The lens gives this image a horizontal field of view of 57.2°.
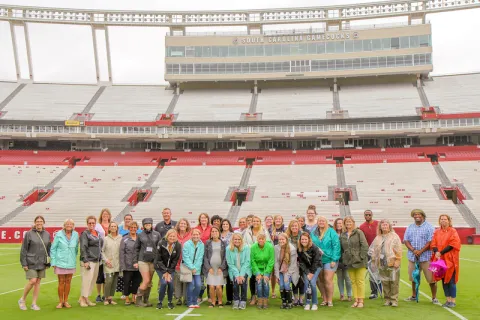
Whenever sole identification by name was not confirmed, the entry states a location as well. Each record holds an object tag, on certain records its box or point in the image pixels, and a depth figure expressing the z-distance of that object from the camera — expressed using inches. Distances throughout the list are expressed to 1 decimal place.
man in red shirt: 410.6
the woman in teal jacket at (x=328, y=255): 380.8
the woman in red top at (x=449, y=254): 369.7
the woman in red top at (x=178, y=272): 387.9
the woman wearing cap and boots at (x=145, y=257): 382.3
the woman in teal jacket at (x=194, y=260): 373.7
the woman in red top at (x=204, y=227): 406.0
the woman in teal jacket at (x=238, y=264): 370.9
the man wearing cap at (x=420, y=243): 390.0
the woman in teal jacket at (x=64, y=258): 374.6
